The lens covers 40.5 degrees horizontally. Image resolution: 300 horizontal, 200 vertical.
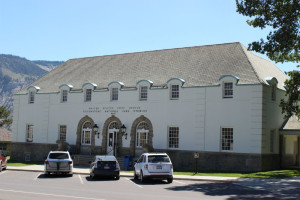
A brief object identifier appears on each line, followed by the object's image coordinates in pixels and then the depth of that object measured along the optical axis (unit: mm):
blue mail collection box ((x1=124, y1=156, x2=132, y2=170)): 34156
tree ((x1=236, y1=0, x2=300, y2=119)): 27109
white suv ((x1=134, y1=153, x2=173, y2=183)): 24027
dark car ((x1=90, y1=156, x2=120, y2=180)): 25984
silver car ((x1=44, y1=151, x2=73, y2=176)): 27719
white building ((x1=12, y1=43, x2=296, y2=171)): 32719
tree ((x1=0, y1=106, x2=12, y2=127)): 75200
